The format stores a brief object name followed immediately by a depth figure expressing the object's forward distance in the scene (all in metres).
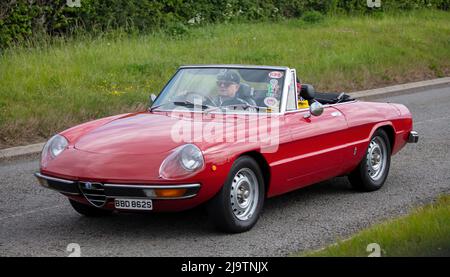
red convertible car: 6.80
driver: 8.07
